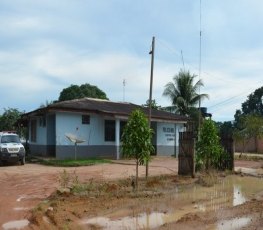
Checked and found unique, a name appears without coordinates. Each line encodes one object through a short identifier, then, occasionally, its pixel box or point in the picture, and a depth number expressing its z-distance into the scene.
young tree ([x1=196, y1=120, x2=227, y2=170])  12.10
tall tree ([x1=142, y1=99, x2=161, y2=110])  31.00
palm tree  26.48
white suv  15.17
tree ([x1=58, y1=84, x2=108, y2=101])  32.56
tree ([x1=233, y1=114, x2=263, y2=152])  23.95
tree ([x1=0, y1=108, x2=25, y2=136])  32.31
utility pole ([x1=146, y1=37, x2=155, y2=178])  10.91
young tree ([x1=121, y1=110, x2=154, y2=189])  9.34
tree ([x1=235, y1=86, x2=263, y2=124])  42.95
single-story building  17.38
